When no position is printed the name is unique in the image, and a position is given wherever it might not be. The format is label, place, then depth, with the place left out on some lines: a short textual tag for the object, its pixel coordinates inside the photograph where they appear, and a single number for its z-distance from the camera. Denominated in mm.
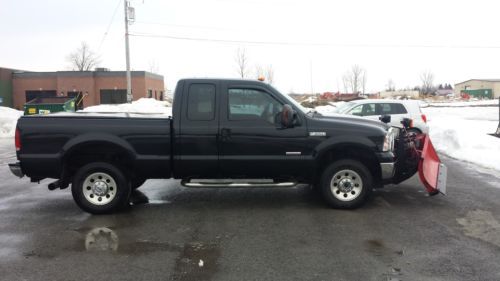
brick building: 48797
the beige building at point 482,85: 111388
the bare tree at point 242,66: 53353
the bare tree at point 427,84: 127062
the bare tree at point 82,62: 82875
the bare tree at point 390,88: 136750
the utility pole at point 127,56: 31234
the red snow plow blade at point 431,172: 7348
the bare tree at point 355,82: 100150
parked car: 15078
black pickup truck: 6758
